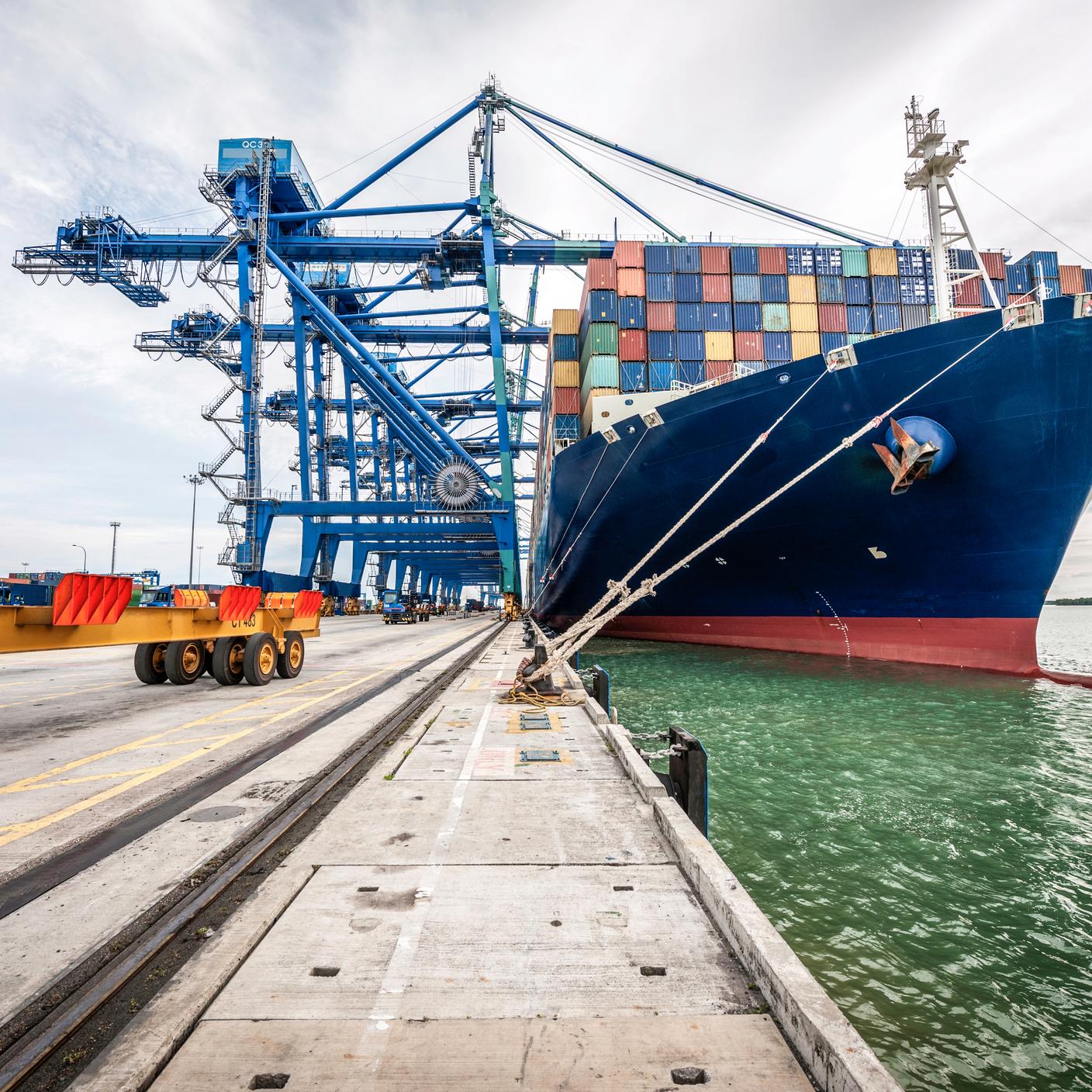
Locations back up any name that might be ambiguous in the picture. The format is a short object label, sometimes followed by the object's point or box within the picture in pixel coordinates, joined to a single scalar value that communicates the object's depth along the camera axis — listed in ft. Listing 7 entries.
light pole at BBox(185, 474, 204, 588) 180.45
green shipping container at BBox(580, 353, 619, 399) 78.12
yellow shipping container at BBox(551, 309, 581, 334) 101.40
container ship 41.39
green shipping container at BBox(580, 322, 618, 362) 79.00
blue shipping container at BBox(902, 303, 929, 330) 80.69
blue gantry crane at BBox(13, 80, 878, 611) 115.03
